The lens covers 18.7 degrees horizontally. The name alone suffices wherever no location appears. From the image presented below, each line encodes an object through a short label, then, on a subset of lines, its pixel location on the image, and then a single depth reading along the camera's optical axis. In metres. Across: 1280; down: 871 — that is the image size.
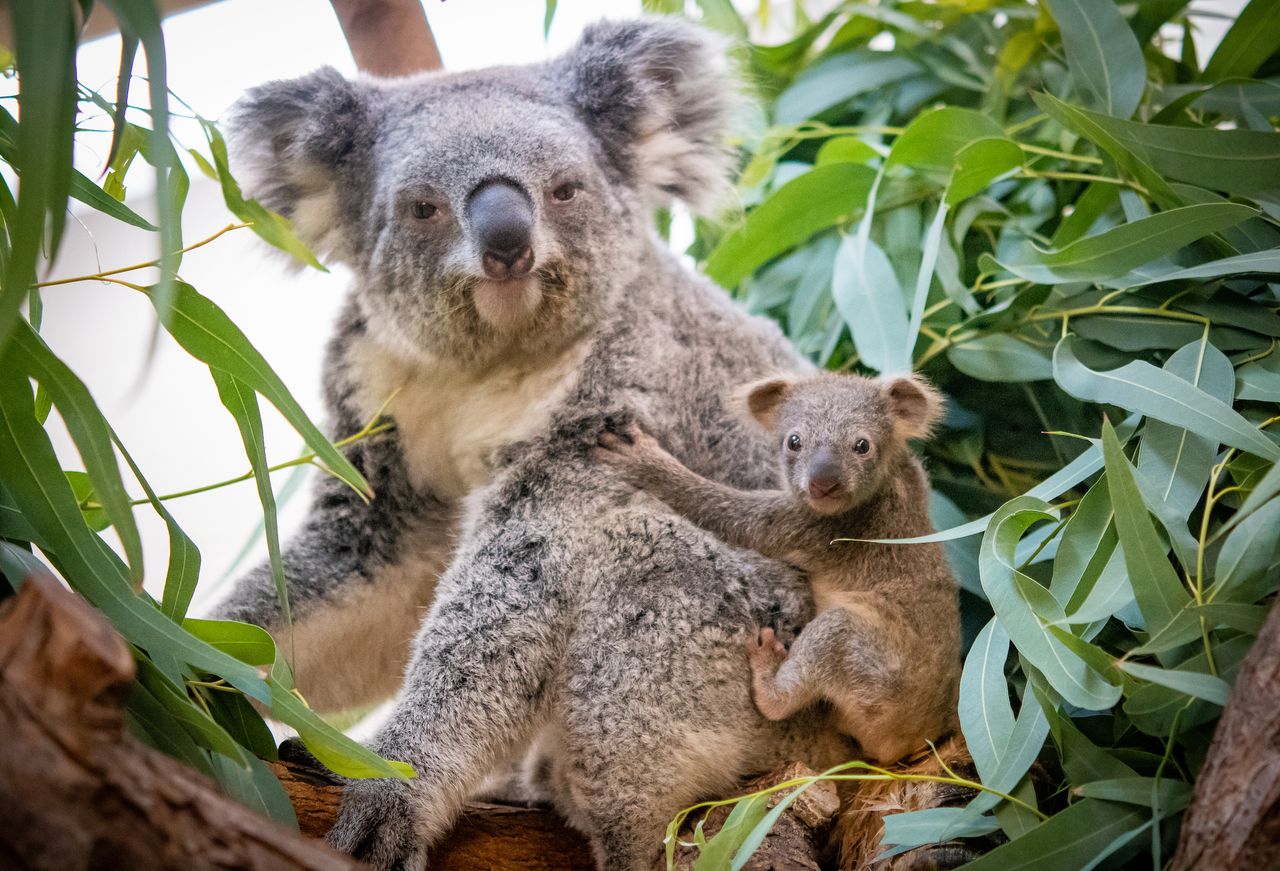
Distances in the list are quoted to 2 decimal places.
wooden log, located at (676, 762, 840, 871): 1.70
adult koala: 1.74
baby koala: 1.72
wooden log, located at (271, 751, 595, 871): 1.71
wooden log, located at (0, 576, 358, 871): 1.33
